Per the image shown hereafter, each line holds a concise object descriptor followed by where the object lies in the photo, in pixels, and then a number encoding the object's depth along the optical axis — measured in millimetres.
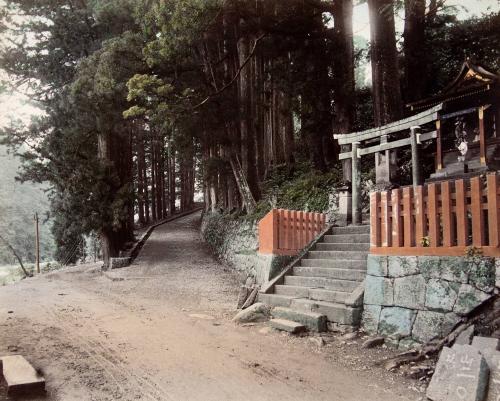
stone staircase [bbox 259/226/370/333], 5855
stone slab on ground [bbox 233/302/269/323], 6633
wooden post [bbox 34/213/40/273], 17512
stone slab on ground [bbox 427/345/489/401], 3396
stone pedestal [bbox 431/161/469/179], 11841
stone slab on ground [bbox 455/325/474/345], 4109
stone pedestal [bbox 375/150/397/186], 9388
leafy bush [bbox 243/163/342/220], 11188
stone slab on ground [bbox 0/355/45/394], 3607
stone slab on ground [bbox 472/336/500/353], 3572
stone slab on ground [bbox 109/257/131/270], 12991
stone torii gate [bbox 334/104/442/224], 8219
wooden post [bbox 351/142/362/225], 8836
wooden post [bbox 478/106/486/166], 11484
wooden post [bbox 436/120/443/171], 12406
